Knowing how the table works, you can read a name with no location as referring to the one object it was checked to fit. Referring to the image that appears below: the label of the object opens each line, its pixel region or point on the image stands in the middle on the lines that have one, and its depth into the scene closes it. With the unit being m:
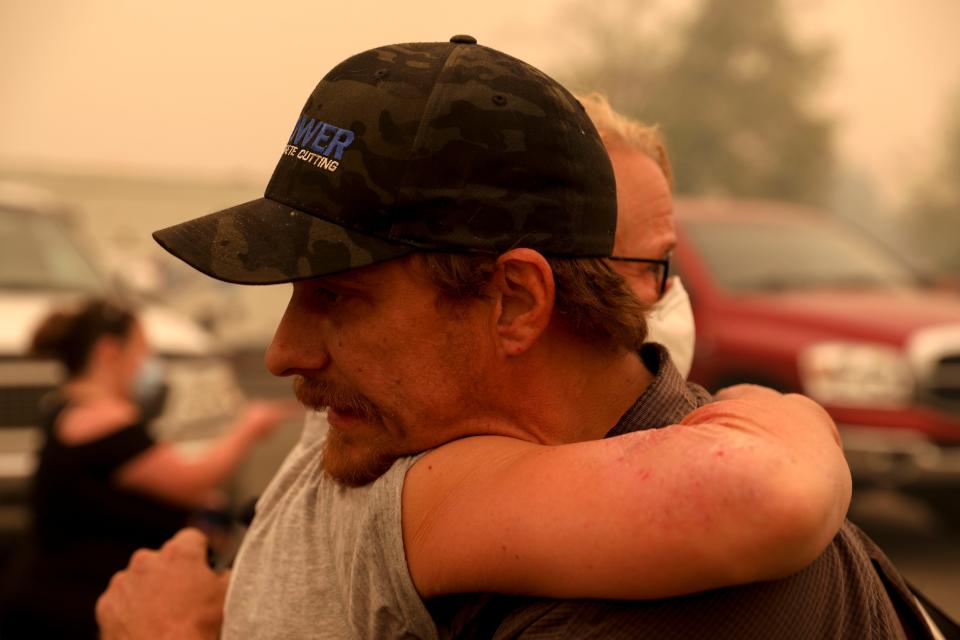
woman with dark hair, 4.18
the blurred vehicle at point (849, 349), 7.13
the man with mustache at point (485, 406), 1.41
